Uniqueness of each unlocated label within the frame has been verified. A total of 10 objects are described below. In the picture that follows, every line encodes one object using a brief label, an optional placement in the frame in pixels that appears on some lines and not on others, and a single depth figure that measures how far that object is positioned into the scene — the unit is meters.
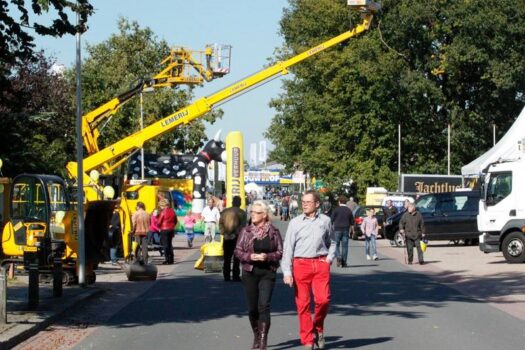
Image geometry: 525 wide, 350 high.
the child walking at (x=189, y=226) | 41.88
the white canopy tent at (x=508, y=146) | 37.94
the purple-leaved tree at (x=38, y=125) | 27.53
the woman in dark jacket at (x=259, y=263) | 12.41
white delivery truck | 31.14
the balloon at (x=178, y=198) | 46.96
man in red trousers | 12.26
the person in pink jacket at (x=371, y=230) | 31.48
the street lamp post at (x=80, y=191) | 20.95
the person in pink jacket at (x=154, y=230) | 31.77
